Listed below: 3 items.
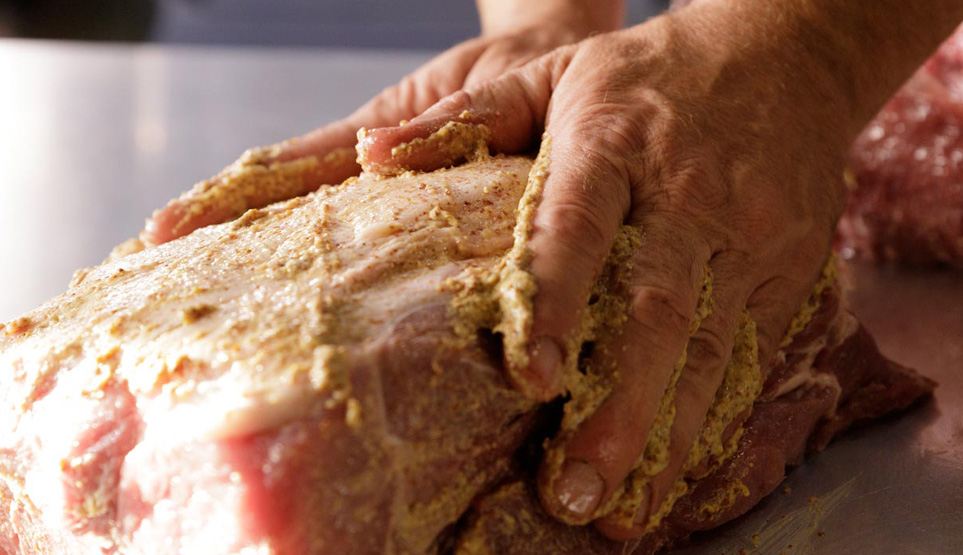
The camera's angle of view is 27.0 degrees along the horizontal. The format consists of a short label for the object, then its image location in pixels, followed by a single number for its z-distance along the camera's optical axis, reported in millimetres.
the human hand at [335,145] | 697
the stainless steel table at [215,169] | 632
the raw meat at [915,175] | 879
